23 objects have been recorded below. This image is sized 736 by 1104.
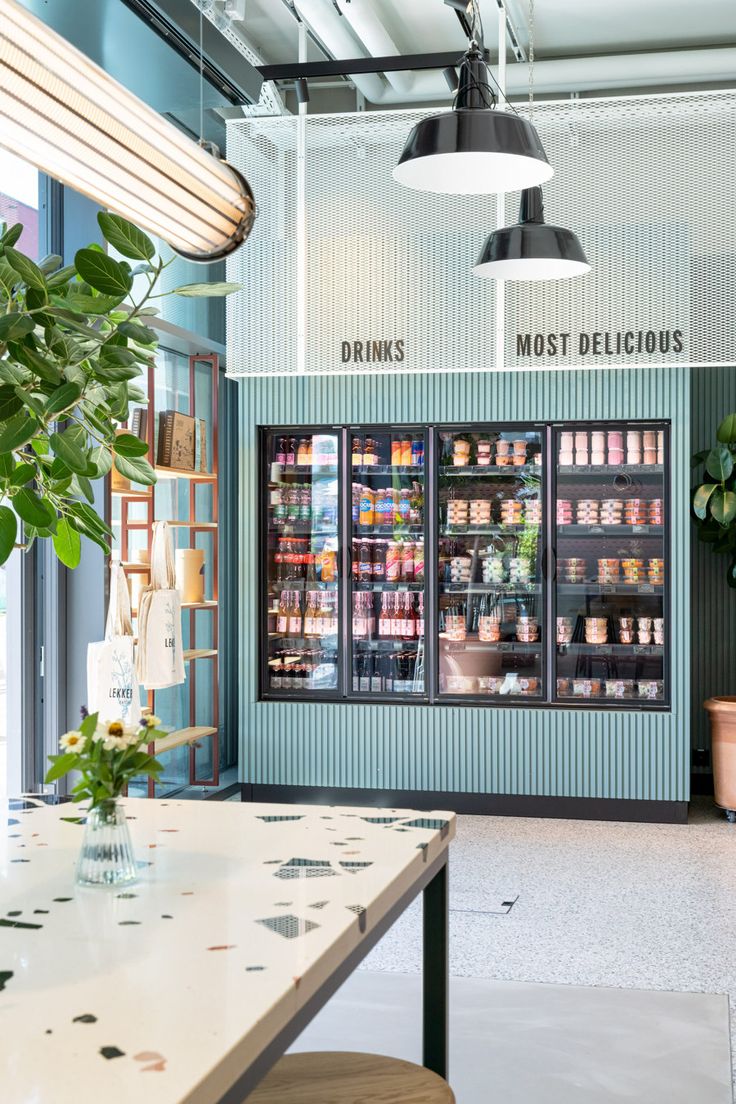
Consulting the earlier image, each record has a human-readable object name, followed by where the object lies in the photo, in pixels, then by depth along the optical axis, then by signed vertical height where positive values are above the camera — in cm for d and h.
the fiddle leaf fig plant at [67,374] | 149 +29
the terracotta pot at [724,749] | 657 -89
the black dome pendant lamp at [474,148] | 301 +116
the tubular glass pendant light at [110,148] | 162 +70
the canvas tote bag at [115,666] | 493 -31
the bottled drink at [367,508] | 700 +50
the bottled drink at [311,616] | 705 -15
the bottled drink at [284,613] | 709 -13
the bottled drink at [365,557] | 701 +21
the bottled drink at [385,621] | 699 -18
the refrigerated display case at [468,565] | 674 +16
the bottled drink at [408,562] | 697 +17
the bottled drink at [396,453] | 697 +82
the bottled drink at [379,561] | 700 +18
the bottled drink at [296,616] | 708 -15
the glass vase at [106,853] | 195 -44
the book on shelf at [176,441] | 595 +77
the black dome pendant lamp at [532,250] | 445 +130
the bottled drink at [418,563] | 696 +17
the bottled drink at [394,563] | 698 +17
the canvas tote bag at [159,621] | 543 -14
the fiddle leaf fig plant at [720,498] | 672 +53
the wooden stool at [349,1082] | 222 -96
